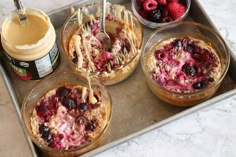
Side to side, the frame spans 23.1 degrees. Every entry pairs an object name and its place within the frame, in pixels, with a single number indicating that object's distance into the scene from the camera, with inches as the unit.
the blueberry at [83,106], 32.5
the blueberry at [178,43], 34.6
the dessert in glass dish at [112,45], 33.6
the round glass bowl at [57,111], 30.8
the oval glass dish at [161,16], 35.5
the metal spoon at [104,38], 34.9
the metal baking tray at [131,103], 32.1
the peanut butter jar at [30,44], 32.3
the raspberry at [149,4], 36.0
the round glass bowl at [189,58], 32.2
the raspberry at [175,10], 35.6
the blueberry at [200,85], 32.7
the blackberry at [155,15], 35.6
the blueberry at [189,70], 33.3
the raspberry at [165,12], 35.7
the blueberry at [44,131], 31.6
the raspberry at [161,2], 36.0
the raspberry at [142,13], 36.3
